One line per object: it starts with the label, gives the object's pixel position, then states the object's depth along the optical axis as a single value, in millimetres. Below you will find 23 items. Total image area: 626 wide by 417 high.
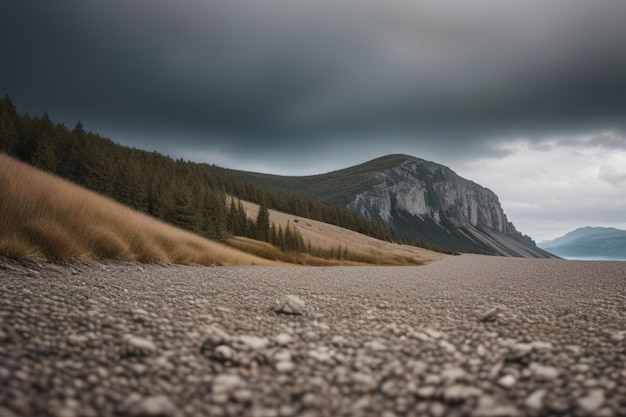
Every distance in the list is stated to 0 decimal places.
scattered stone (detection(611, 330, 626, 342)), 4914
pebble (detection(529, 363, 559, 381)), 3580
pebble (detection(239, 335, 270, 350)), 4487
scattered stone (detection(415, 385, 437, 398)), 3270
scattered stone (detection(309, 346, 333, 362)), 4281
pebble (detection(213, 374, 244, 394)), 3246
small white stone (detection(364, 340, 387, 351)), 4773
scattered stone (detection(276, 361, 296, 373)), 3867
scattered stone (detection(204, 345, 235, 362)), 4043
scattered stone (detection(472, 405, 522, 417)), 2832
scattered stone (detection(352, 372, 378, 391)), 3535
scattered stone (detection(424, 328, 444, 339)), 5432
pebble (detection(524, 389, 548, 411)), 2965
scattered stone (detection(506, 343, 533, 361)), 4156
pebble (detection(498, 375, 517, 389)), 3469
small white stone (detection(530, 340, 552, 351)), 4508
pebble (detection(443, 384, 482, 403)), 3150
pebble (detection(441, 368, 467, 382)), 3619
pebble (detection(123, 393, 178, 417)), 2637
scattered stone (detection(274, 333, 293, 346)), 4839
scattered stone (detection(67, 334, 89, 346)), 3993
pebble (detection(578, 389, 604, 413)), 2834
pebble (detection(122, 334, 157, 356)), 3889
